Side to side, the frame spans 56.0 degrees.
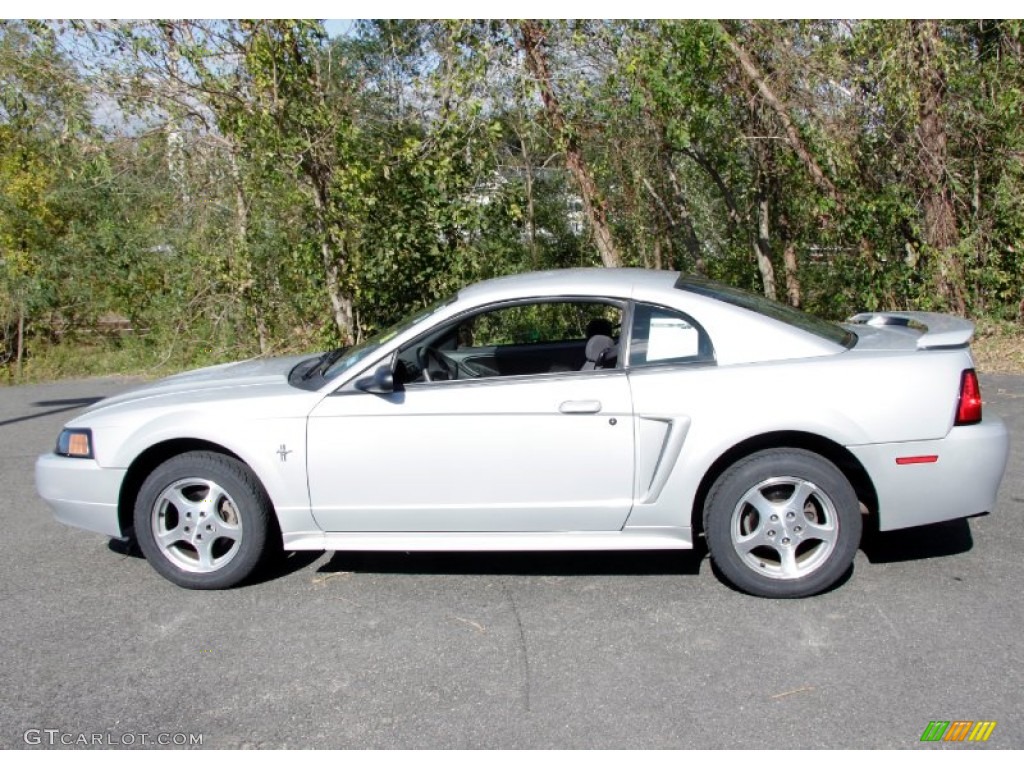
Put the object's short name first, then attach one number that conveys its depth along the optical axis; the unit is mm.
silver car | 4402
